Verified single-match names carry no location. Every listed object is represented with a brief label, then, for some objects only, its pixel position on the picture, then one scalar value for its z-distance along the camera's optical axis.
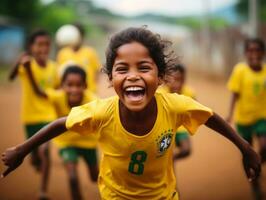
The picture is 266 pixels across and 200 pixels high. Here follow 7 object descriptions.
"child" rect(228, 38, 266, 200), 5.66
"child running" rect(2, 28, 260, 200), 2.87
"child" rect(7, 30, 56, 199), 6.02
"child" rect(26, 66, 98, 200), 4.92
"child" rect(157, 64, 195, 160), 5.56
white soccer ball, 7.05
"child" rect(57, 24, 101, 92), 7.05
